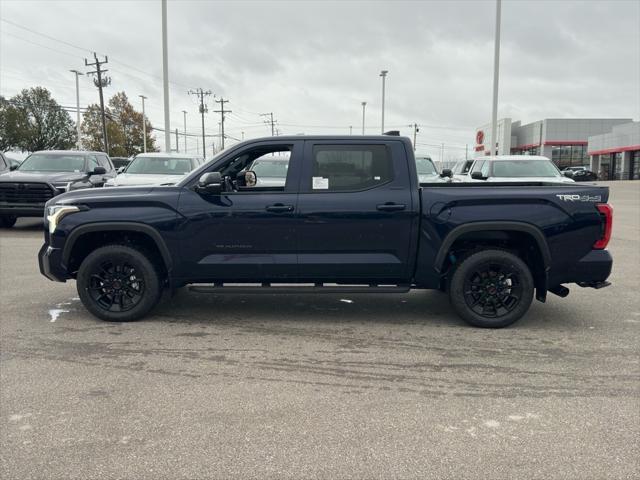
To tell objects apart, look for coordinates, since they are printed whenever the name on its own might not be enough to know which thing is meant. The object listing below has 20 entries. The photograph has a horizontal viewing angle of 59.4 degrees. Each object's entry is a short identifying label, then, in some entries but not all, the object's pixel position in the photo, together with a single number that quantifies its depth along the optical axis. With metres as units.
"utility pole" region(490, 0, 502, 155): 22.55
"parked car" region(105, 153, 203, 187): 13.02
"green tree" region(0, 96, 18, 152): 74.01
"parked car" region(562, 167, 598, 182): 50.35
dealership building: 54.47
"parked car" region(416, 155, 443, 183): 15.16
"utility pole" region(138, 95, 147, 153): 69.84
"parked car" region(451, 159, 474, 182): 17.44
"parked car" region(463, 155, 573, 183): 13.63
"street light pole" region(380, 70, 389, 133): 45.88
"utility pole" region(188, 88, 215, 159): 79.29
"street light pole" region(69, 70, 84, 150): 53.33
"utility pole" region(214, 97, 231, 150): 80.25
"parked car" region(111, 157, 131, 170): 45.52
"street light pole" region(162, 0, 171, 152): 22.73
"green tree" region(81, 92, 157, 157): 70.88
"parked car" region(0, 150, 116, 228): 12.53
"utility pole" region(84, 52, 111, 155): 54.03
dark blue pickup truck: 5.32
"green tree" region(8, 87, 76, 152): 75.44
